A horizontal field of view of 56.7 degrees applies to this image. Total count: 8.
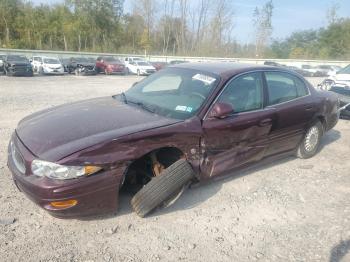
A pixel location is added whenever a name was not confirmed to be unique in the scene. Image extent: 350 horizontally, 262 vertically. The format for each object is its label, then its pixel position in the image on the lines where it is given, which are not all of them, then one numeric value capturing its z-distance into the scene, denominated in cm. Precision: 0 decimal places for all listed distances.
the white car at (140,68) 2867
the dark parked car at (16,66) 2136
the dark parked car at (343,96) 820
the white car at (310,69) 3591
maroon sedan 295
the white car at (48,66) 2412
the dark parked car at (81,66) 2550
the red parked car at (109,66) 2781
